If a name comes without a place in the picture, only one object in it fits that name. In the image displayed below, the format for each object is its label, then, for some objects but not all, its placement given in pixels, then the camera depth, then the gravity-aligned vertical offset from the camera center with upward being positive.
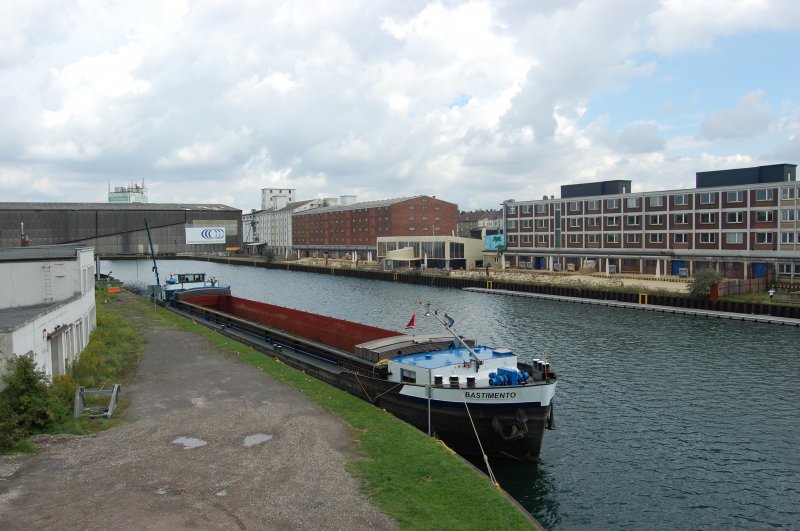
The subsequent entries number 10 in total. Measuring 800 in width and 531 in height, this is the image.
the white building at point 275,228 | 177.50 +4.02
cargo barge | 20.70 -5.65
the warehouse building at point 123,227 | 70.75 +2.20
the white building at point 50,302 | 20.64 -2.57
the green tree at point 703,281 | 57.06 -4.46
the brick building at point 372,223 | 130.25 +3.74
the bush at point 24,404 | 16.48 -4.61
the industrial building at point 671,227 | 66.06 +1.02
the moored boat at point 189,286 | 60.69 -4.65
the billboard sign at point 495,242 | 100.56 -0.79
